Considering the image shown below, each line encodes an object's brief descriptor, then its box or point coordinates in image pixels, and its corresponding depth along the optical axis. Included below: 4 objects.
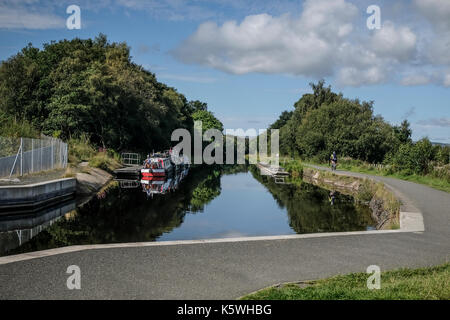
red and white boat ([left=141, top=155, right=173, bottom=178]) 38.00
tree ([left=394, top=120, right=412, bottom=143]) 70.97
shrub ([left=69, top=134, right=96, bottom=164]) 34.51
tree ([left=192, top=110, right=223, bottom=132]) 109.06
